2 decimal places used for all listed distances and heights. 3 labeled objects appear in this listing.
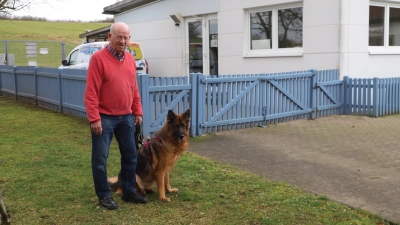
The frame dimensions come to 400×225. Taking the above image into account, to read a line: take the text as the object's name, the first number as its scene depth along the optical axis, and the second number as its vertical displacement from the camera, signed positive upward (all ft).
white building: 41.19 +3.00
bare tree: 69.92 +9.46
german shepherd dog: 18.48 -3.22
